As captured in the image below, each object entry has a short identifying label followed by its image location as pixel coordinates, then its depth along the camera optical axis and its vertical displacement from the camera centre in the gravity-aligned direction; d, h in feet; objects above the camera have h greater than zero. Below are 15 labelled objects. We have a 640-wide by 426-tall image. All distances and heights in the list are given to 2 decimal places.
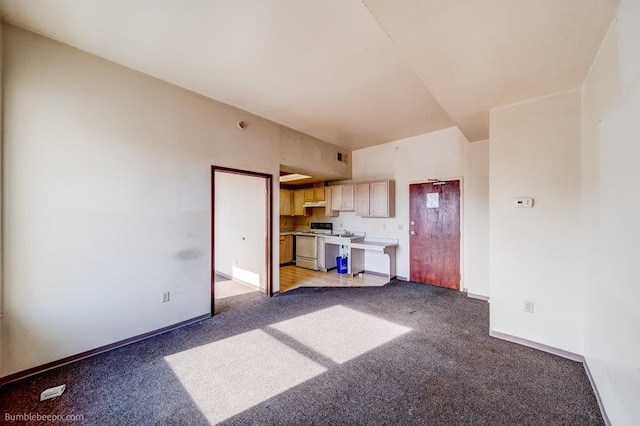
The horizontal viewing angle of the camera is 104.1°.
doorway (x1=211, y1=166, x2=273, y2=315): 13.88 -0.99
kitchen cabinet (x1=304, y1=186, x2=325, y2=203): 21.21 +1.68
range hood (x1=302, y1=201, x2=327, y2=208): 21.01 +0.86
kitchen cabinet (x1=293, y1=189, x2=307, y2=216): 22.63 +1.01
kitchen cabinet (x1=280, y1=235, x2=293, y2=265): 21.40 -3.03
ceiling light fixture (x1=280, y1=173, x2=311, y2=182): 21.38 +3.21
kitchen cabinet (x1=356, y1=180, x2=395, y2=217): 17.20 +1.10
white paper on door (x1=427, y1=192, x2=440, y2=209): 15.69 +0.91
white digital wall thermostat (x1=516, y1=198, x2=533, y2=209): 8.51 +0.43
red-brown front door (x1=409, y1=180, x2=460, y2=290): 15.01 -1.19
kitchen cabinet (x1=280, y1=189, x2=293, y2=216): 22.67 +1.10
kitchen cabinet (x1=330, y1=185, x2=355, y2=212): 19.17 +1.28
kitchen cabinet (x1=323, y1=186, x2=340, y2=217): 20.42 +0.79
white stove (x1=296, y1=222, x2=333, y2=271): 20.16 -2.56
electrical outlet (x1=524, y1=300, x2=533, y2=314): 8.58 -3.18
